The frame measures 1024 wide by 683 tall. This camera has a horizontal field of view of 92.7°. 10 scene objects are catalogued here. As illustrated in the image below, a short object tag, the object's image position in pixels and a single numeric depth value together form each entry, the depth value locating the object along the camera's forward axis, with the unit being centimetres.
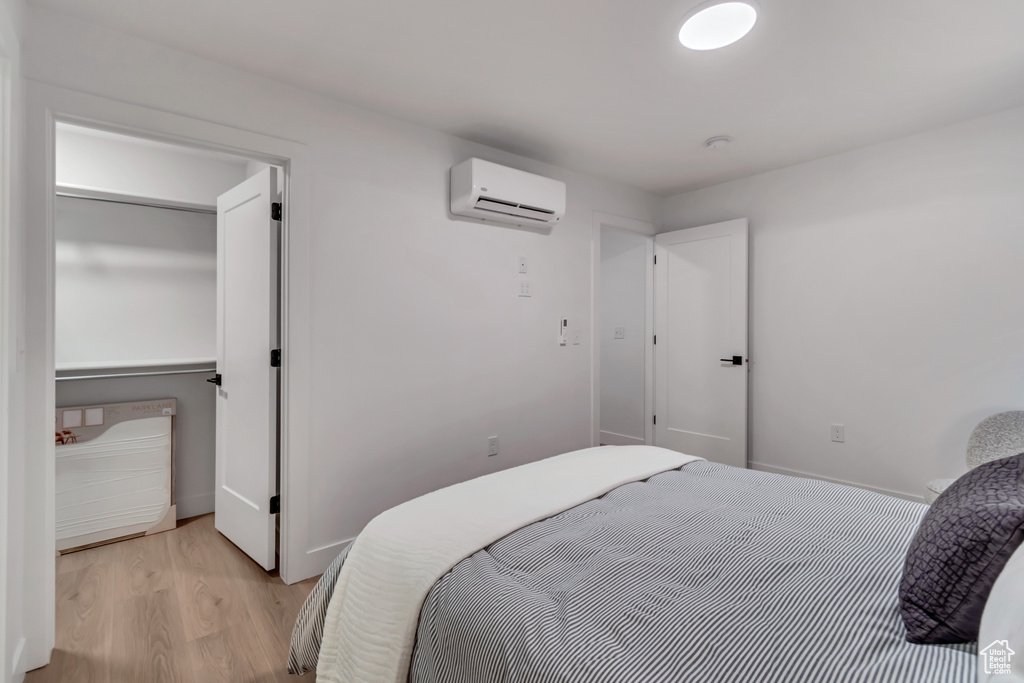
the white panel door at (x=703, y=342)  373
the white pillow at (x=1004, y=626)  68
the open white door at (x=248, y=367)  243
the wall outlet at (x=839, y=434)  333
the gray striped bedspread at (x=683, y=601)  87
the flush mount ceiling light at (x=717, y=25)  179
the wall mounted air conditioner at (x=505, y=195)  283
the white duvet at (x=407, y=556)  122
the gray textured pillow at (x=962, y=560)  84
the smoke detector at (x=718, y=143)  303
